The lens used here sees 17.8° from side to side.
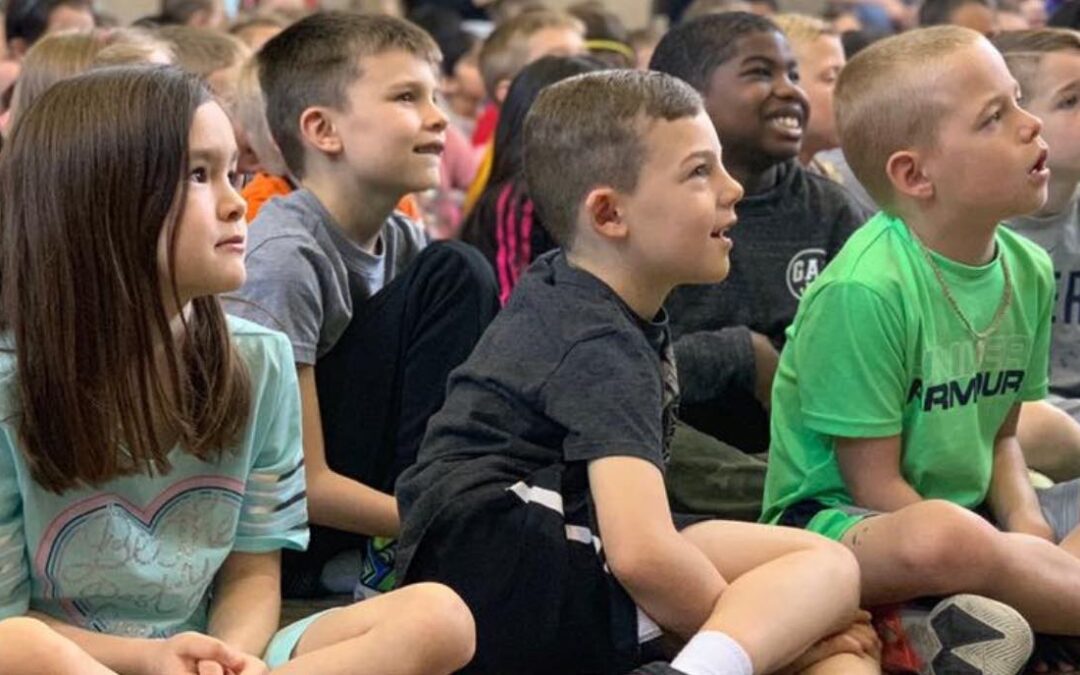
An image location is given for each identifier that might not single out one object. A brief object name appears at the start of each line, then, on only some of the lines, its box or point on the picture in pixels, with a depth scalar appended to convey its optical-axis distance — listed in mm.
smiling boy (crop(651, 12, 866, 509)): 4998
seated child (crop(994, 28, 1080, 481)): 5373
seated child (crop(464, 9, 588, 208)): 8840
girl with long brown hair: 3483
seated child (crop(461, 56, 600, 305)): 5670
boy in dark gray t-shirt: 3724
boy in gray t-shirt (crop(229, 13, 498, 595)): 4496
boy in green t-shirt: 4274
